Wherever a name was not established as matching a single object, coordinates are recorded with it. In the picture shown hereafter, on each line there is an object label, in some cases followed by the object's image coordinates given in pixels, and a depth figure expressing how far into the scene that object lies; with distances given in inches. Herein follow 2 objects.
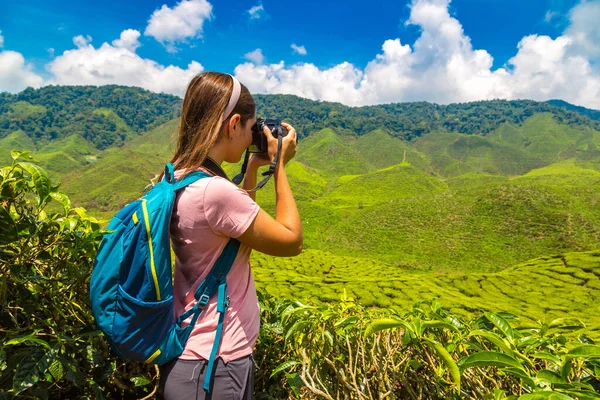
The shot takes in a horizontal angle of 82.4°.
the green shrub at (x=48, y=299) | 42.5
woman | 43.5
